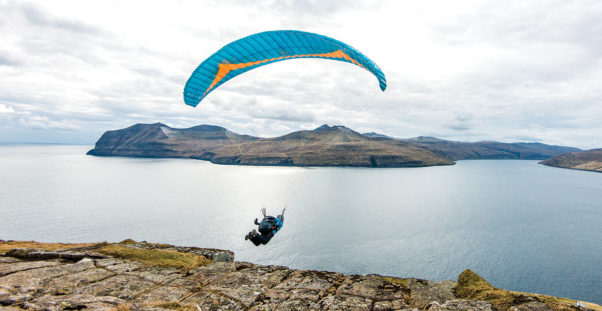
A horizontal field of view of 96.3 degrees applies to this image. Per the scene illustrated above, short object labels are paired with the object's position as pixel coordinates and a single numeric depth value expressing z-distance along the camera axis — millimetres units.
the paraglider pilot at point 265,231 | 12939
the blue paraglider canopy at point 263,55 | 14492
